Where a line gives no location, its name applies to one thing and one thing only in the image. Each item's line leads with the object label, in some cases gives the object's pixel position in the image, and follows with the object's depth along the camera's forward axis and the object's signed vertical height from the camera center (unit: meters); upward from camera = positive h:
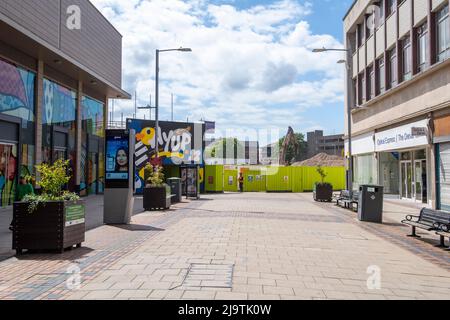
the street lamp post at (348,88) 20.97 +4.52
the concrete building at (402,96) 17.30 +4.09
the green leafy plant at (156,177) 18.11 -0.03
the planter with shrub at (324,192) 23.52 -0.82
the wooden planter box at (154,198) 17.31 -0.85
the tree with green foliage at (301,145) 118.31 +8.98
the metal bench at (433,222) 9.25 -1.04
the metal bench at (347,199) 18.97 -0.98
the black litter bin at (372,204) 14.10 -0.89
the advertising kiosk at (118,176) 12.81 +0.02
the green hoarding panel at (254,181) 35.47 -0.34
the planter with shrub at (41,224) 8.01 -0.89
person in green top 11.39 -0.33
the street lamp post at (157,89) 21.92 +4.58
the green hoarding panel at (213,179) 32.22 -0.16
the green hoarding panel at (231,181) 34.66 -0.33
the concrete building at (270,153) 90.94 +6.45
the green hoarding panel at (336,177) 39.22 +0.00
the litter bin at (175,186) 22.30 -0.48
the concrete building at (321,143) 126.50 +10.13
